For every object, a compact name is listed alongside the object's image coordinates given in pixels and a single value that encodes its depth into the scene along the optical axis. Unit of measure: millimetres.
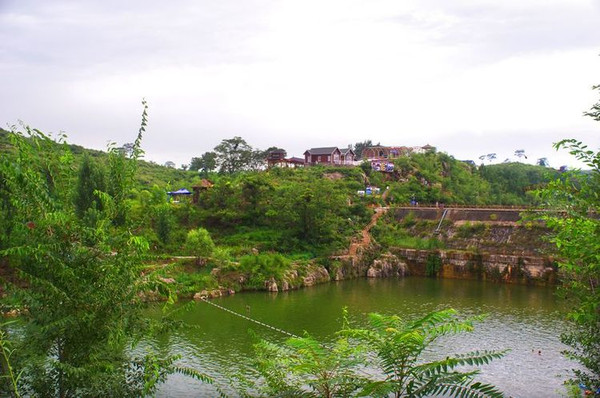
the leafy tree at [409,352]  9297
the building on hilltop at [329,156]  79500
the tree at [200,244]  35719
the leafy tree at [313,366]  10573
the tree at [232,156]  73062
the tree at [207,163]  72769
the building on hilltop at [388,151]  92250
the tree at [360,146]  121362
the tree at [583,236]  9349
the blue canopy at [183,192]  51581
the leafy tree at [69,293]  7785
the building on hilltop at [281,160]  79812
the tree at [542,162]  107938
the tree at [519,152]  117562
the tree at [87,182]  34344
